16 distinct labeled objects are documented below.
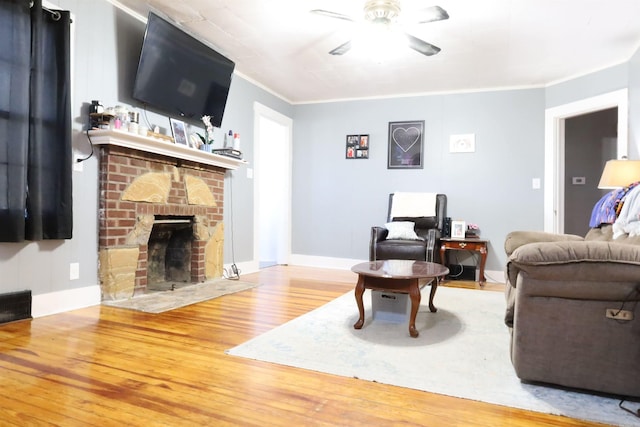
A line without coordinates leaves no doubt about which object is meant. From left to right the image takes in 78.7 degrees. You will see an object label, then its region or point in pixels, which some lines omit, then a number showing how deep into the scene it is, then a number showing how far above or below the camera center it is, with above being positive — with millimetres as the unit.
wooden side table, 4402 -368
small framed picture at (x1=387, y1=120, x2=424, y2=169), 5195 +925
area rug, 1547 -737
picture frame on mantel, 3681 +775
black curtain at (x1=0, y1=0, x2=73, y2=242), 2383 +573
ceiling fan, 2555 +1396
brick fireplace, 3043 -5
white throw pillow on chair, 4523 -204
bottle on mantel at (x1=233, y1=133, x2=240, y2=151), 4434 +812
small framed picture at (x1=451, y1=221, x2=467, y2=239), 4715 -185
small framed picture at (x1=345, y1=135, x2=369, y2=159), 5445 +933
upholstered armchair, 4262 -181
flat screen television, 3184 +1260
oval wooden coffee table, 2299 -402
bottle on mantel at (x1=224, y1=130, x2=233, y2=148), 4445 +833
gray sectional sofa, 1480 -400
